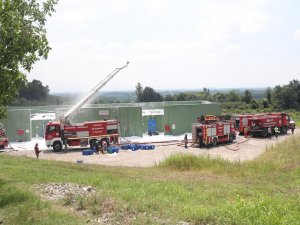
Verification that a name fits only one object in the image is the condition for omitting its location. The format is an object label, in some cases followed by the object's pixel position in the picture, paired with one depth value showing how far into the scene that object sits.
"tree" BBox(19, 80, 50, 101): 78.50
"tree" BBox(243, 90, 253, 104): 84.95
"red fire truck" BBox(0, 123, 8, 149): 31.28
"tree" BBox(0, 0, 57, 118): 9.91
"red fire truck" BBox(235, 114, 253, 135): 38.09
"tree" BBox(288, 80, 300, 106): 75.91
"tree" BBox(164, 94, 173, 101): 90.74
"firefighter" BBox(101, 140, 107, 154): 29.62
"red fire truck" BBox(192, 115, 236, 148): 31.88
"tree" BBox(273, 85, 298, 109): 72.75
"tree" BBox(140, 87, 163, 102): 85.94
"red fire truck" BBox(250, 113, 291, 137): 37.34
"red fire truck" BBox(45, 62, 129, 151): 31.14
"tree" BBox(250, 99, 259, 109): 73.73
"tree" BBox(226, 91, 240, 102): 89.25
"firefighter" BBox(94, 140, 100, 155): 30.12
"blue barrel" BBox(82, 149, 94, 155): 29.08
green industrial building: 35.31
